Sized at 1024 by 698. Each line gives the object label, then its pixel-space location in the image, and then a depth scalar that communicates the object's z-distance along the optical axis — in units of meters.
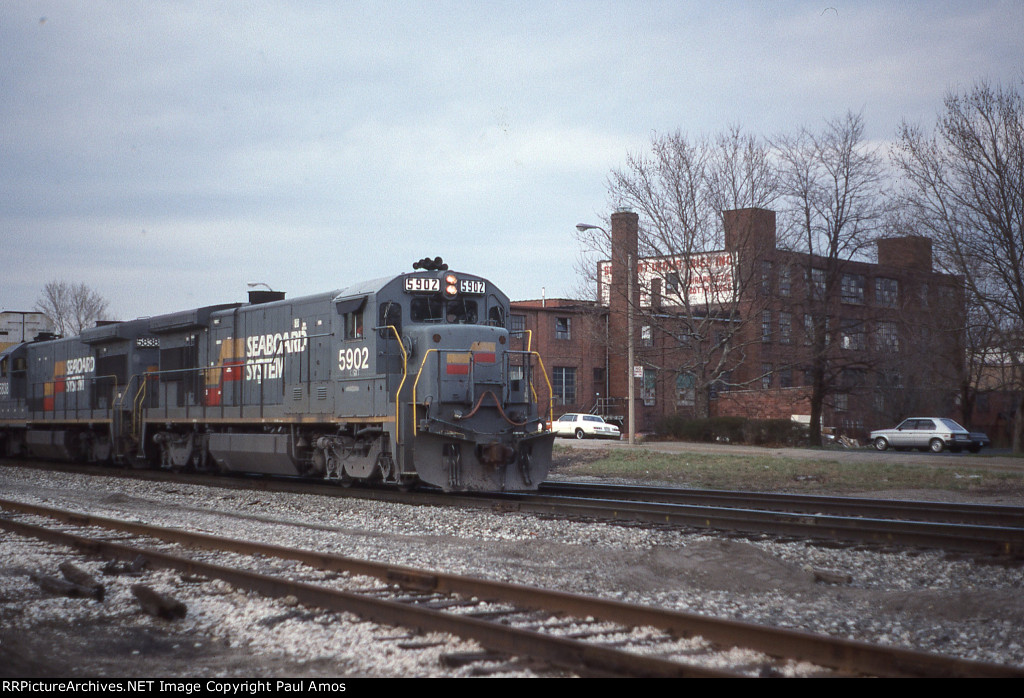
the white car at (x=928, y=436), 33.44
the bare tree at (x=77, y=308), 77.81
